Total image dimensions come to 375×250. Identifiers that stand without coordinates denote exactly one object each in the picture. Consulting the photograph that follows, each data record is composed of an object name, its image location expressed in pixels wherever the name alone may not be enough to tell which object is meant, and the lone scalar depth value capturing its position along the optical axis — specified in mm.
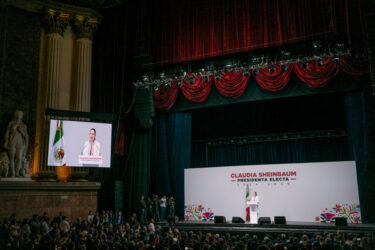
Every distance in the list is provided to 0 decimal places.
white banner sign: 13375
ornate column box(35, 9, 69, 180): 13859
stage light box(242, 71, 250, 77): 13624
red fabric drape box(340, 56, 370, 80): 12086
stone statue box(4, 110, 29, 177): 12680
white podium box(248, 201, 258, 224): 13562
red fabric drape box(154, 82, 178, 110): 15492
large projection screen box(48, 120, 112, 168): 13062
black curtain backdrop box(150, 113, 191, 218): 16250
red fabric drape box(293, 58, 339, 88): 12664
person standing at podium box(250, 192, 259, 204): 13776
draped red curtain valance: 12344
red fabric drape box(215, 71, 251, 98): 14156
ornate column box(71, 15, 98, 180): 14984
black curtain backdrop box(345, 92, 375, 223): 12688
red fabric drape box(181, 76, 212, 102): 14867
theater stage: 11344
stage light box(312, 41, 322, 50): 12055
